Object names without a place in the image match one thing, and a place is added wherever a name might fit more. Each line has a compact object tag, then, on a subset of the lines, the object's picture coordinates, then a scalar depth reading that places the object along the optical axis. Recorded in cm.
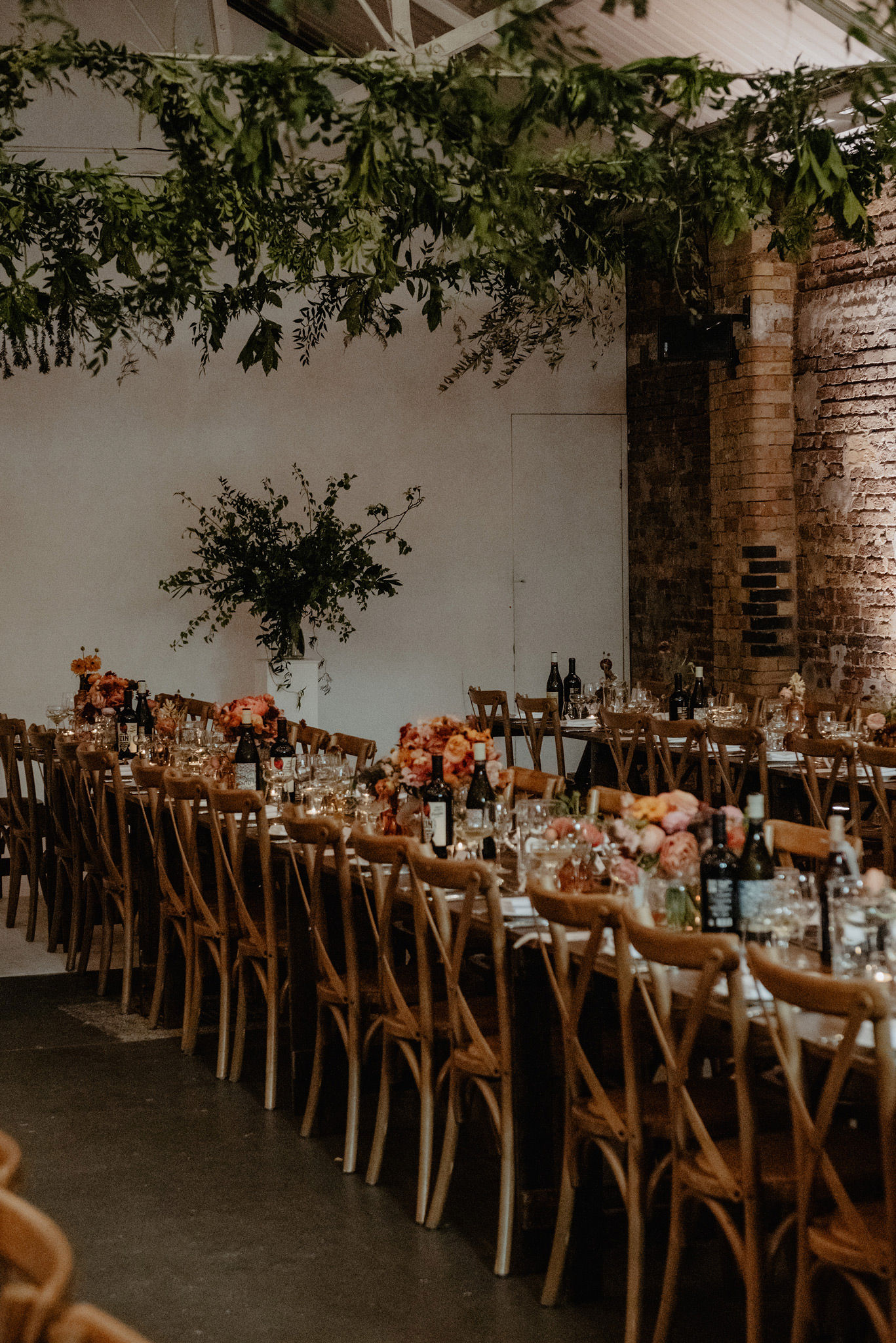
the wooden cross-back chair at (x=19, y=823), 762
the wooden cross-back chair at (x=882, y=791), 605
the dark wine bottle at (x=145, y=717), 783
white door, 1175
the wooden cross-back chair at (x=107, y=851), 617
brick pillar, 955
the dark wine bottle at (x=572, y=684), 1004
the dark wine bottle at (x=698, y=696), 878
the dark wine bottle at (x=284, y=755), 634
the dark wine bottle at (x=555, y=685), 1006
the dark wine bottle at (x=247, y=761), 625
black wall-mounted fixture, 940
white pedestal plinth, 1026
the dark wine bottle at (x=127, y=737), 776
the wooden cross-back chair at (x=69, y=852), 689
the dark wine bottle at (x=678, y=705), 864
